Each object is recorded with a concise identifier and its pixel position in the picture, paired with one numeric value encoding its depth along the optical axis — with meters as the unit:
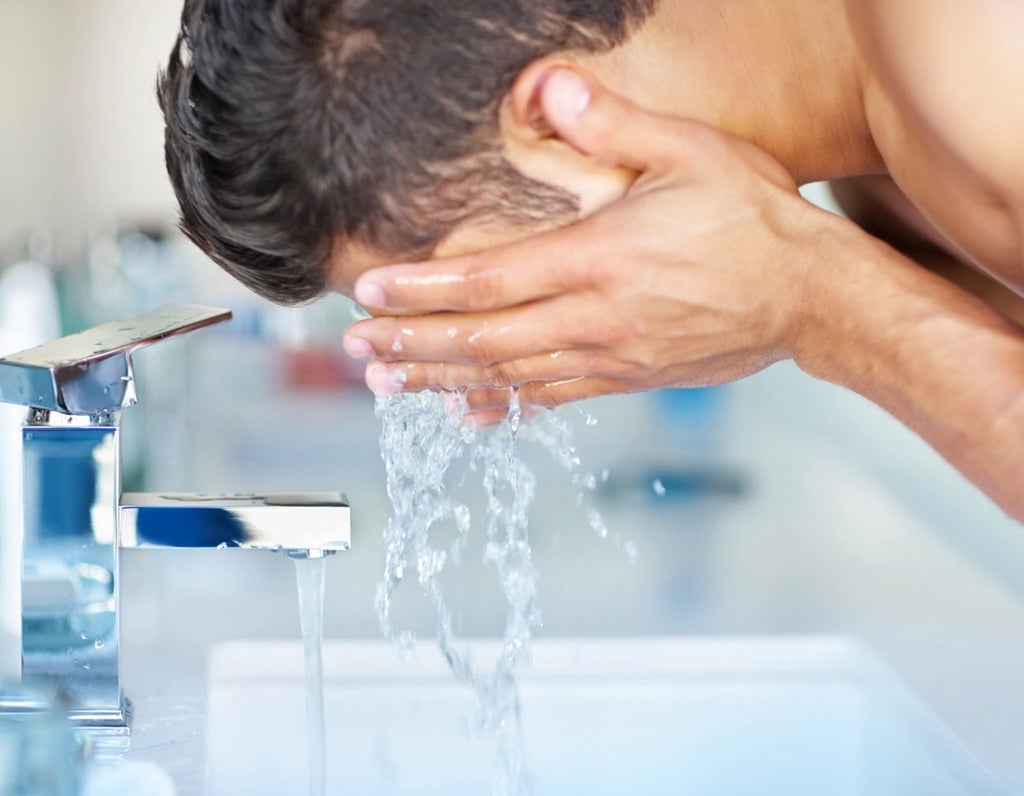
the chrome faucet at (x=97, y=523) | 1.06
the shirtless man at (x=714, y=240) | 1.02
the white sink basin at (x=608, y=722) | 1.16
